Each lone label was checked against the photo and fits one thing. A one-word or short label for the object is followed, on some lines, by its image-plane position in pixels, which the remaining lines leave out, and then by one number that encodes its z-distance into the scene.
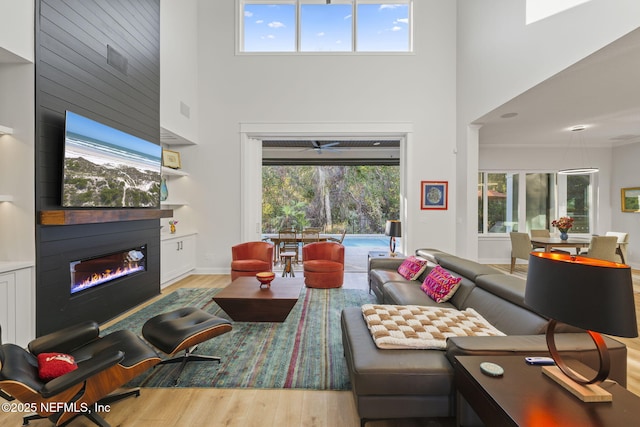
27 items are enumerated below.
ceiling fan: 7.71
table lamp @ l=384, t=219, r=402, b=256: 5.02
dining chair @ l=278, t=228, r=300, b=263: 6.93
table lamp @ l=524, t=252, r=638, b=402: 1.10
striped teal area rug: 2.40
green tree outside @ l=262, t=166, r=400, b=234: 12.95
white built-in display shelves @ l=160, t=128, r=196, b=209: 5.58
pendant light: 5.80
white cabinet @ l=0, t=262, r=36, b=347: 2.53
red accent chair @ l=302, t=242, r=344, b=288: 5.00
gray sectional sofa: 1.70
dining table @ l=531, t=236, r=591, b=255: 5.73
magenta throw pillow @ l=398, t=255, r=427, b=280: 3.90
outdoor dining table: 6.87
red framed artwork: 6.15
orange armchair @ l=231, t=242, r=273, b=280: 5.02
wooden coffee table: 3.32
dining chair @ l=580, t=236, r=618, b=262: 5.38
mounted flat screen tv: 2.99
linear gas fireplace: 3.27
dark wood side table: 1.17
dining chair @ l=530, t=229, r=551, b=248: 6.80
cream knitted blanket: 1.99
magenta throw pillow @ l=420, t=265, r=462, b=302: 3.10
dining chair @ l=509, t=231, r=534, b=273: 6.15
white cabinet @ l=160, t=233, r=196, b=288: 5.11
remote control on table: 1.57
